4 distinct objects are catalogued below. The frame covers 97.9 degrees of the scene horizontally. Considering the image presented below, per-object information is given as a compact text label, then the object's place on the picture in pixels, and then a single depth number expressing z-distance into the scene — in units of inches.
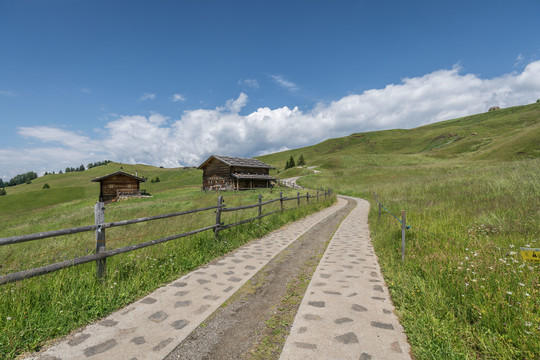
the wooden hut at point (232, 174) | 1565.0
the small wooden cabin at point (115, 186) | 1425.9
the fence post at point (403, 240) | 209.2
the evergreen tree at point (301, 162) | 3915.8
